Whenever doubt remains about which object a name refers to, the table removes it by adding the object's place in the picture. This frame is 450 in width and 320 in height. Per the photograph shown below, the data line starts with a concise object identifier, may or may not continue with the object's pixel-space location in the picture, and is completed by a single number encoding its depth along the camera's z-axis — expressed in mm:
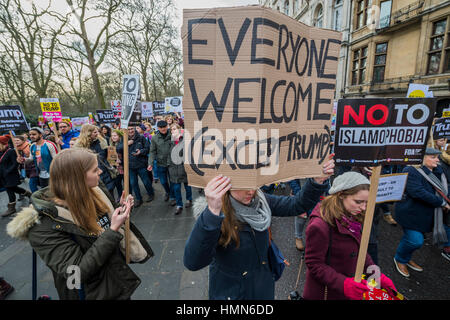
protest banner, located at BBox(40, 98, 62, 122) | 5930
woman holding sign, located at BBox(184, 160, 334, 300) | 1358
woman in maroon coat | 1679
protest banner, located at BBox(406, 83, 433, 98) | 5109
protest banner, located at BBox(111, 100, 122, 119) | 9166
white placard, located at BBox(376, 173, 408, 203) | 2943
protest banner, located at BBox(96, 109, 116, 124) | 9802
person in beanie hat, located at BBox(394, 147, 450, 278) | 2803
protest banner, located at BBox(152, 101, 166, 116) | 12984
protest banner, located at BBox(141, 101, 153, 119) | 11933
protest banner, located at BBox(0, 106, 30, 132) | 4758
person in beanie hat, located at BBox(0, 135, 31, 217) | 4898
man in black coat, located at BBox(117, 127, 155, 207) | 5162
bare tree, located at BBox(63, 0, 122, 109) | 13164
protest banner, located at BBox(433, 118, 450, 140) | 4284
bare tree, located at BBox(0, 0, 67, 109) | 12711
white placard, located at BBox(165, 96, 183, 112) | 10471
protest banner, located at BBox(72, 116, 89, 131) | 11712
